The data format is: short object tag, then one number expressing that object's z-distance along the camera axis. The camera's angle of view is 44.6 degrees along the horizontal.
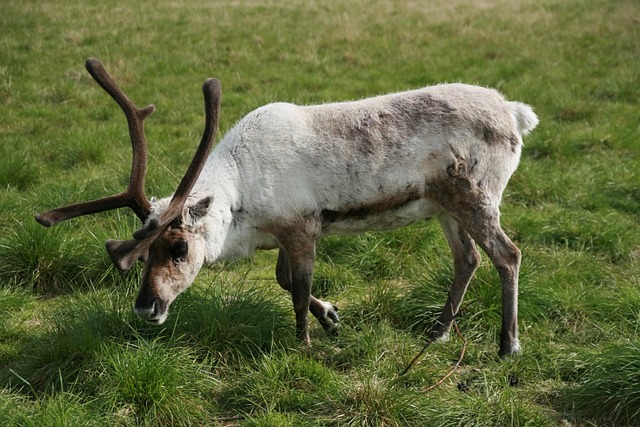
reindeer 4.77
